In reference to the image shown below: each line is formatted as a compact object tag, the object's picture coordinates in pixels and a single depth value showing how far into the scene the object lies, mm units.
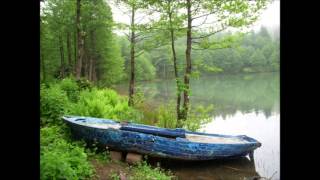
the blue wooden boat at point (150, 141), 6484
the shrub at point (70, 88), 8609
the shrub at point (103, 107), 7926
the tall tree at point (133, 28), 9875
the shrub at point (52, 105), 6578
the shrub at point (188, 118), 8266
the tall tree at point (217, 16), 8289
